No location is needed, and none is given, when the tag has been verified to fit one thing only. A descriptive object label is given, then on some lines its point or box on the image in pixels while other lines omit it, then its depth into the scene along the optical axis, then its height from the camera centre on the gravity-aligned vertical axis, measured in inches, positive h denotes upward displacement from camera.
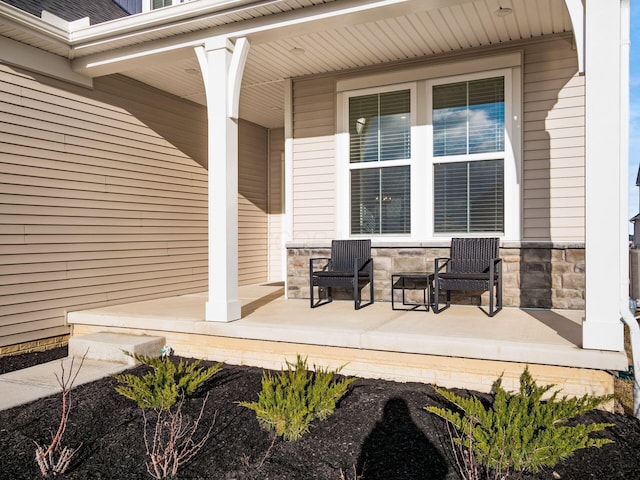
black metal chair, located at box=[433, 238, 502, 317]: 173.8 -15.3
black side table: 197.8 -23.8
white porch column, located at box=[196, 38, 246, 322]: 173.2 +18.7
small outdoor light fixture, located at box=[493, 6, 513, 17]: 167.7 +71.8
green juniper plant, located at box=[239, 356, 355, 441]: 103.9 -36.9
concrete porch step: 164.9 -38.5
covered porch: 126.5 -32.2
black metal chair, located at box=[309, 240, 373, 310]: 193.9 -16.2
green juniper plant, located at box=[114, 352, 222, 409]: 118.0 -37.3
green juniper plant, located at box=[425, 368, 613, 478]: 87.4 -36.8
